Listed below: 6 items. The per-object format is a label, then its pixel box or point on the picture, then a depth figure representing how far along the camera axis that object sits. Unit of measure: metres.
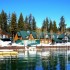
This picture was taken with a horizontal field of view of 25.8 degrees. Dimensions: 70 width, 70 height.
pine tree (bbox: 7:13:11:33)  82.42
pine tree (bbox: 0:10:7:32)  82.46
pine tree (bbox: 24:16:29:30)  85.85
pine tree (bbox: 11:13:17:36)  76.65
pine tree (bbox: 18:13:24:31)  79.16
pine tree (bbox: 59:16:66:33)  96.66
